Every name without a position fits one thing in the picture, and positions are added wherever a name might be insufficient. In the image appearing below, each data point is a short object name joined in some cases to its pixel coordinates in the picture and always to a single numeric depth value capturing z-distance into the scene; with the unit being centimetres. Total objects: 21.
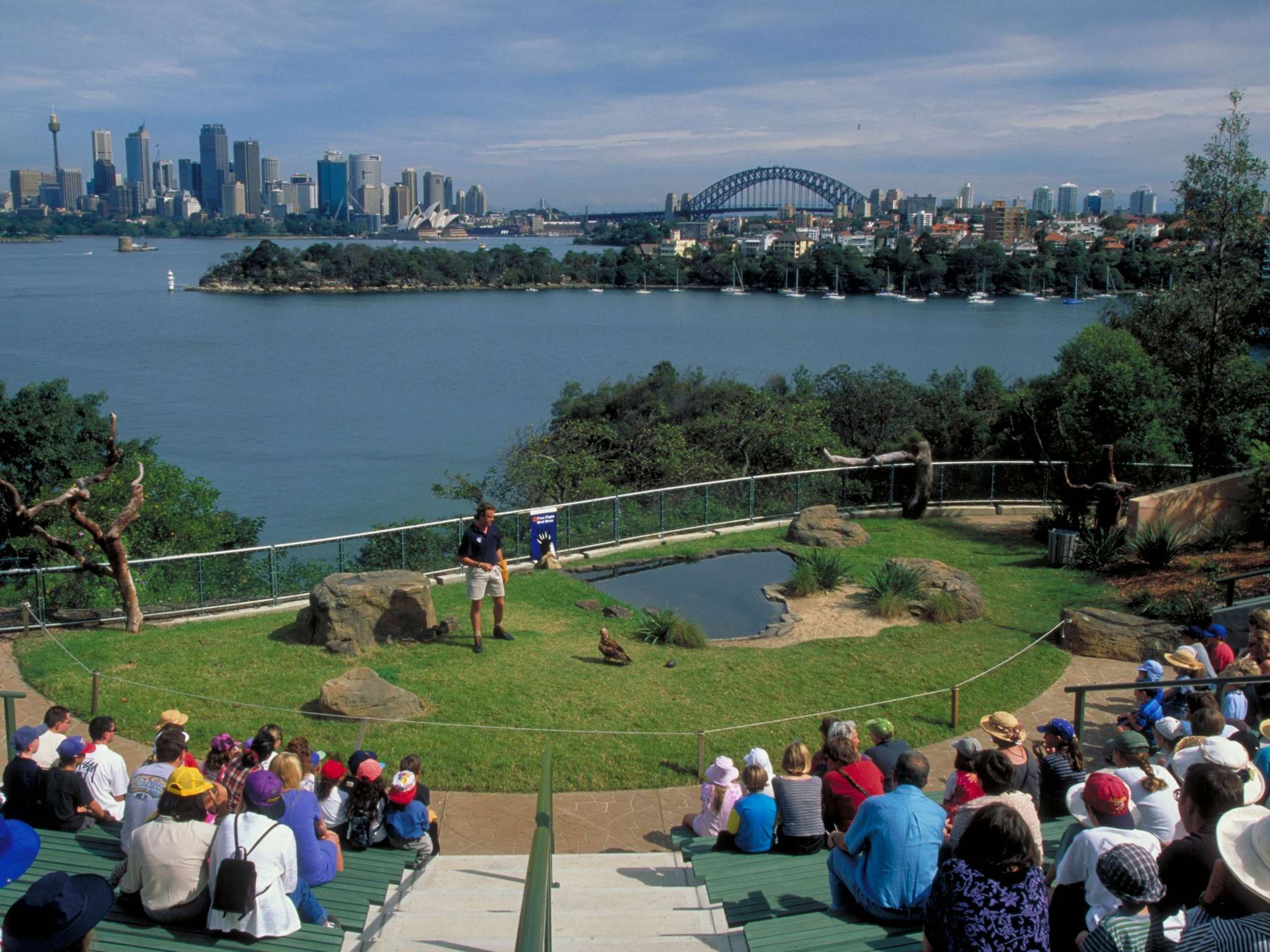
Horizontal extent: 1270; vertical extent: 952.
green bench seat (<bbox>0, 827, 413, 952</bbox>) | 508
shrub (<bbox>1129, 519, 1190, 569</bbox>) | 1590
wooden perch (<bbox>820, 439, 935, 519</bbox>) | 1988
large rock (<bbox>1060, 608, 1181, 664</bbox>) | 1274
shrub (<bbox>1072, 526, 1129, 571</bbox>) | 1655
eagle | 1220
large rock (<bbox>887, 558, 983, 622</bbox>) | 1438
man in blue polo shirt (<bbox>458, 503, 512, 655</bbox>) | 1245
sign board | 1680
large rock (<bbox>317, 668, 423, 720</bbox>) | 1019
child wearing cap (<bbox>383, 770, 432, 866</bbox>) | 691
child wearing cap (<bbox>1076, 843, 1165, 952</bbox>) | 419
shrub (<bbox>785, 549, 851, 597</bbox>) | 1560
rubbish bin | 1666
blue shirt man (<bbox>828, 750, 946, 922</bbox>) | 520
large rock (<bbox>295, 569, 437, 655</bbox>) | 1255
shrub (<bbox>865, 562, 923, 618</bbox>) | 1454
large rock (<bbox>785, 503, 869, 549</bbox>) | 1805
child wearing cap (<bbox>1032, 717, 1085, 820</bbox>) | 706
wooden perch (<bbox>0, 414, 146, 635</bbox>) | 1328
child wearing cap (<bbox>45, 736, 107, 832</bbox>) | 666
